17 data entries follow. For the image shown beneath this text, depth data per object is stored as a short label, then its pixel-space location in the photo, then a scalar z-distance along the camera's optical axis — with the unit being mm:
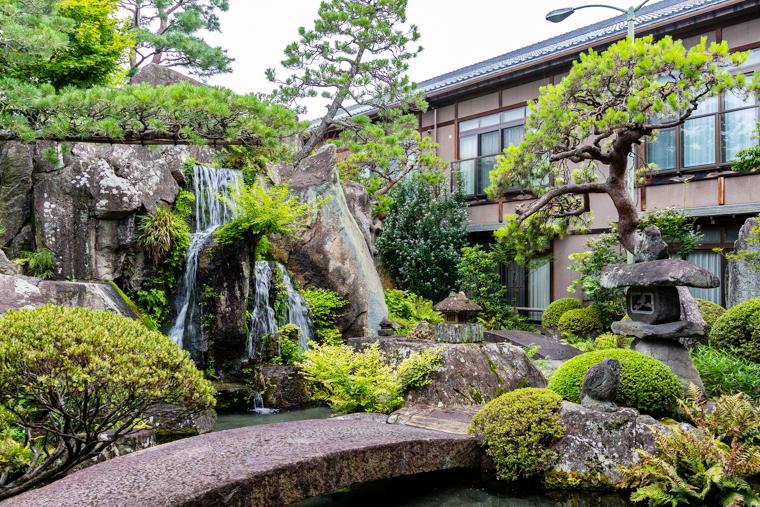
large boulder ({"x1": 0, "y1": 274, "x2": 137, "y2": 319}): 8195
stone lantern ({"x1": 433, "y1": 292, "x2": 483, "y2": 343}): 9891
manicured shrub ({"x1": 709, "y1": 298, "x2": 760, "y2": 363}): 10453
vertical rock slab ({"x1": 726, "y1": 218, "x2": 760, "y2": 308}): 13141
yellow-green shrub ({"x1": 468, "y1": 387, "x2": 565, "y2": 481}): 6820
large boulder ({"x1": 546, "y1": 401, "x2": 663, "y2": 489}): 6751
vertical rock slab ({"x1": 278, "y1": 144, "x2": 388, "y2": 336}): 15188
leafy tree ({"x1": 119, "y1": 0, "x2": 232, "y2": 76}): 22297
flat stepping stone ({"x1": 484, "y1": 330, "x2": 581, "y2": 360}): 13391
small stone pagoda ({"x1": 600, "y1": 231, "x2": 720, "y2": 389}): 8531
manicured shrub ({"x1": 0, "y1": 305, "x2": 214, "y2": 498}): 4543
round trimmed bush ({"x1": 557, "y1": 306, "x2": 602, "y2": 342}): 15008
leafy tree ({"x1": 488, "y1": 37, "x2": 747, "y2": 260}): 10227
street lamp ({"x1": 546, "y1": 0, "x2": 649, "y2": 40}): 13203
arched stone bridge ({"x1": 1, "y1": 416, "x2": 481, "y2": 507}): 4473
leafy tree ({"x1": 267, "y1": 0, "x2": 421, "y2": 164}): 16906
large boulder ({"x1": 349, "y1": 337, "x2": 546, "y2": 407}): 9125
